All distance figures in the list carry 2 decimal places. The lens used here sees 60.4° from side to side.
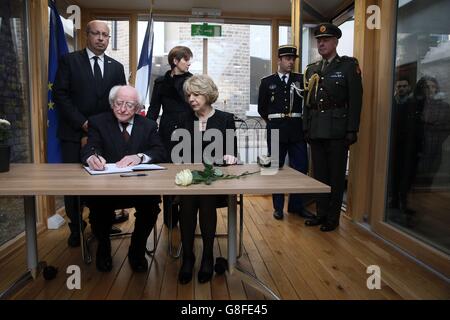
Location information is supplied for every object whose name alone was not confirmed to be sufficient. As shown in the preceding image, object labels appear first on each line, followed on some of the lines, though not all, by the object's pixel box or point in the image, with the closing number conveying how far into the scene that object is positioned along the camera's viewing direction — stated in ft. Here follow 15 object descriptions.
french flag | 12.90
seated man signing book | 7.32
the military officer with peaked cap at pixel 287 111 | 11.96
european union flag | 9.84
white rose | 5.32
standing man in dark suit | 8.95
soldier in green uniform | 10.36
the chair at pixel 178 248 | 7.88
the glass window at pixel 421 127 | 8.07
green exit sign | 15.31
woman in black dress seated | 7.09
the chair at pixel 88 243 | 7.78
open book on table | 6.19
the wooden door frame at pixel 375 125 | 9.98
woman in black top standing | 10.23
